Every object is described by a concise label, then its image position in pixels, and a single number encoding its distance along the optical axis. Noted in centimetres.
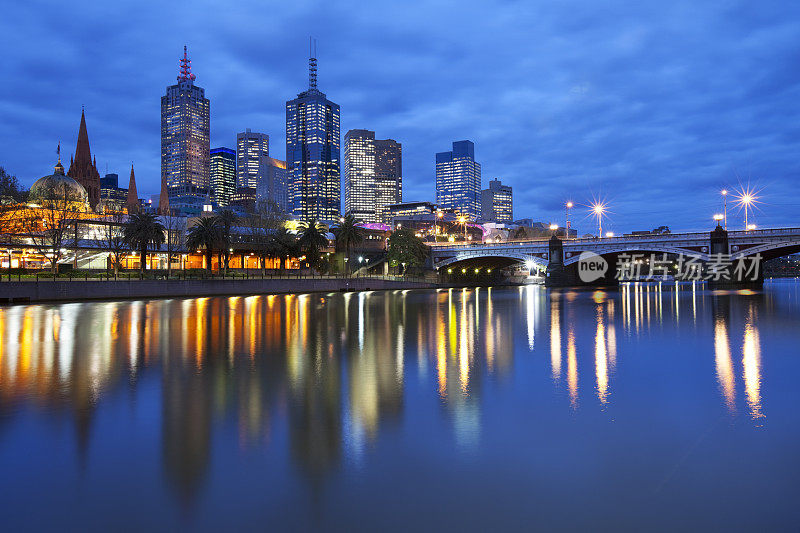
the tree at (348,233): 8862
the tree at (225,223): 7338
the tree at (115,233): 6919
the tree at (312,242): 8294
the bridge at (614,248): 7150
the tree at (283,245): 8306
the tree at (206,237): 6975
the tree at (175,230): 8956
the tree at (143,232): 6350
